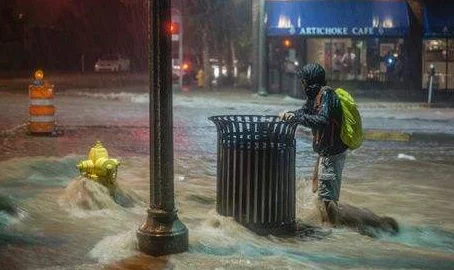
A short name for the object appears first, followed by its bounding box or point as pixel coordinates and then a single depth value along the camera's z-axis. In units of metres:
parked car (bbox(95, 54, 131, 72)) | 58.53
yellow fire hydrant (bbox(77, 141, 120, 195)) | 8.61
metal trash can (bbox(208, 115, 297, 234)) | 7.40
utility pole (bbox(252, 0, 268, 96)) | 30.78
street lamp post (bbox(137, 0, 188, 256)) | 6.49
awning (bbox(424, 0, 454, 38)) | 29.16
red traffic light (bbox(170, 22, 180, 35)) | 34.47
